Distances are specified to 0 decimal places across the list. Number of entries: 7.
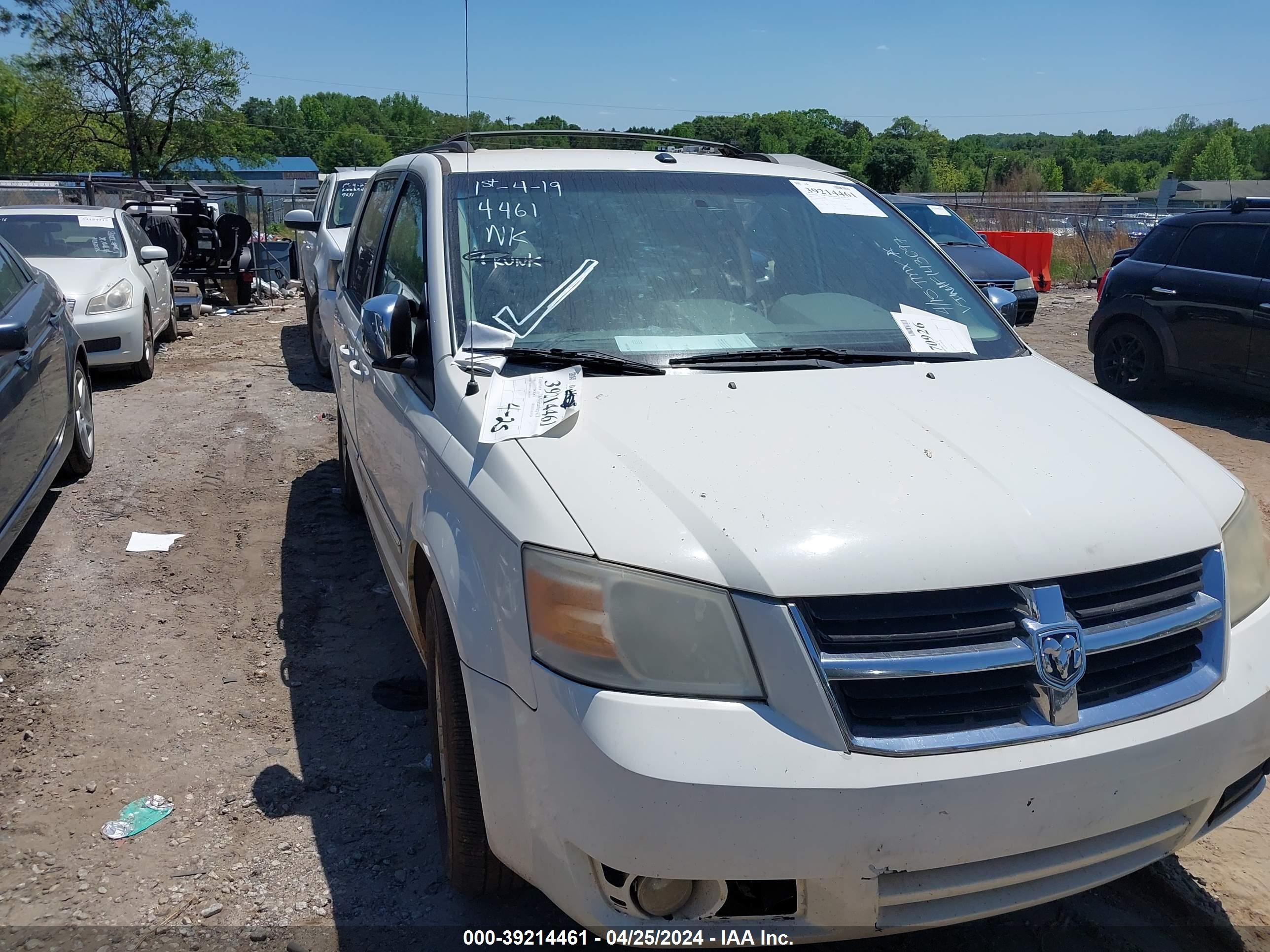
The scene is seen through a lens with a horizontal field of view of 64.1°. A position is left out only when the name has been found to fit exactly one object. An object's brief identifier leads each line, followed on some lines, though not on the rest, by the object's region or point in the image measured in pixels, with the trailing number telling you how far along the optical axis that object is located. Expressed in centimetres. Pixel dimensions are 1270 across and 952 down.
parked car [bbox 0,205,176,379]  898
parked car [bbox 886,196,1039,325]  1319
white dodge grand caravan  188
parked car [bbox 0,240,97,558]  465
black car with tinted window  859
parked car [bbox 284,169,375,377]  824
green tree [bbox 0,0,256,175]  4316
